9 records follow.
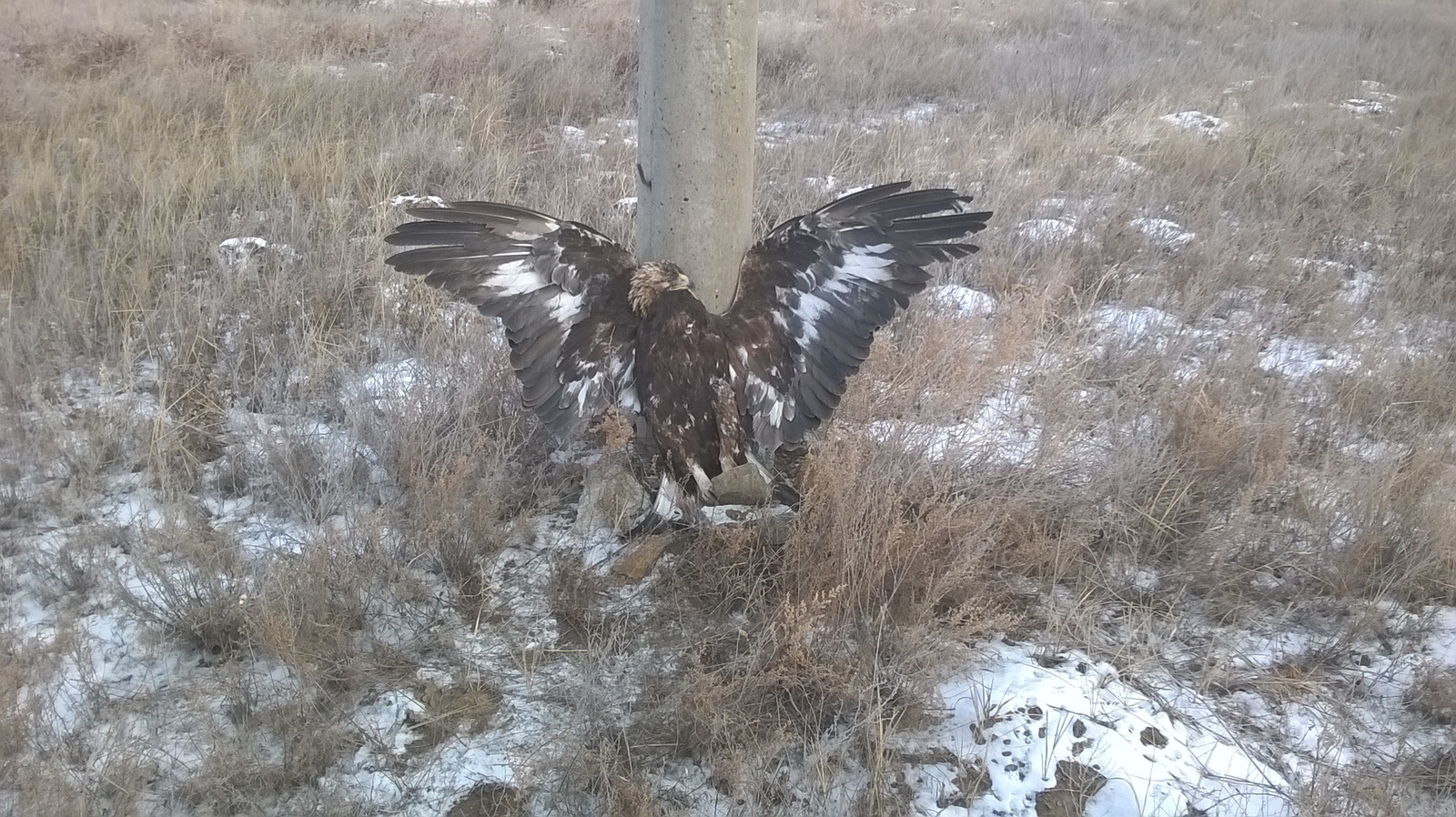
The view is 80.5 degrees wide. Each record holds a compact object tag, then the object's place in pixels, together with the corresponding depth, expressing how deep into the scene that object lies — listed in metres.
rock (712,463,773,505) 3.43
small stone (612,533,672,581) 3.02
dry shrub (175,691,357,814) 2.14
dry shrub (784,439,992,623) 2.70
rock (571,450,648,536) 3.27
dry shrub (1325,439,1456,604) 2.95
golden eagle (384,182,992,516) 3.00
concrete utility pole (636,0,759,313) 2.94
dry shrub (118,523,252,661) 2.62
